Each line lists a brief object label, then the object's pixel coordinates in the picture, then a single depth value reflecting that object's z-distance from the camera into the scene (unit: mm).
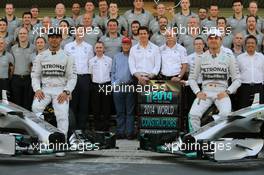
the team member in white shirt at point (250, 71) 10297
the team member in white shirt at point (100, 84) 10969
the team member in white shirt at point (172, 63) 10727
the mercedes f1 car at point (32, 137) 7664
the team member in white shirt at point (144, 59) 10703
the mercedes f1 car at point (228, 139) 7375
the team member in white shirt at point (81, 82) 10906
